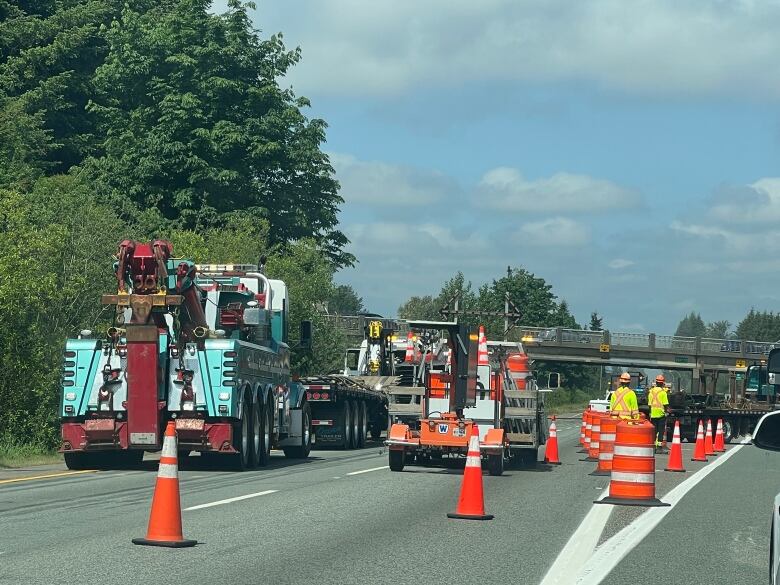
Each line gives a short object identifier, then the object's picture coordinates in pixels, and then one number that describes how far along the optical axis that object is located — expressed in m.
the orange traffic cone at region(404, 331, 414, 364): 38.16
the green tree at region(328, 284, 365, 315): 180.90
